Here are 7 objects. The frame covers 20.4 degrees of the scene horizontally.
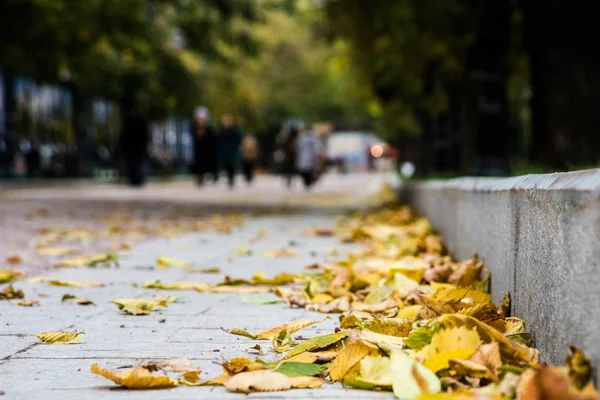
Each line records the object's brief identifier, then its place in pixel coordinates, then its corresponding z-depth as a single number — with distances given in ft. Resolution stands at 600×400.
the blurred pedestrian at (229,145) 159.77
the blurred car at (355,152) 415.79
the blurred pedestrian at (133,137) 135.66
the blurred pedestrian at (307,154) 155.62
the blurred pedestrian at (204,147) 142.93
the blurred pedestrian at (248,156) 194.93
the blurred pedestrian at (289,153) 166.68
